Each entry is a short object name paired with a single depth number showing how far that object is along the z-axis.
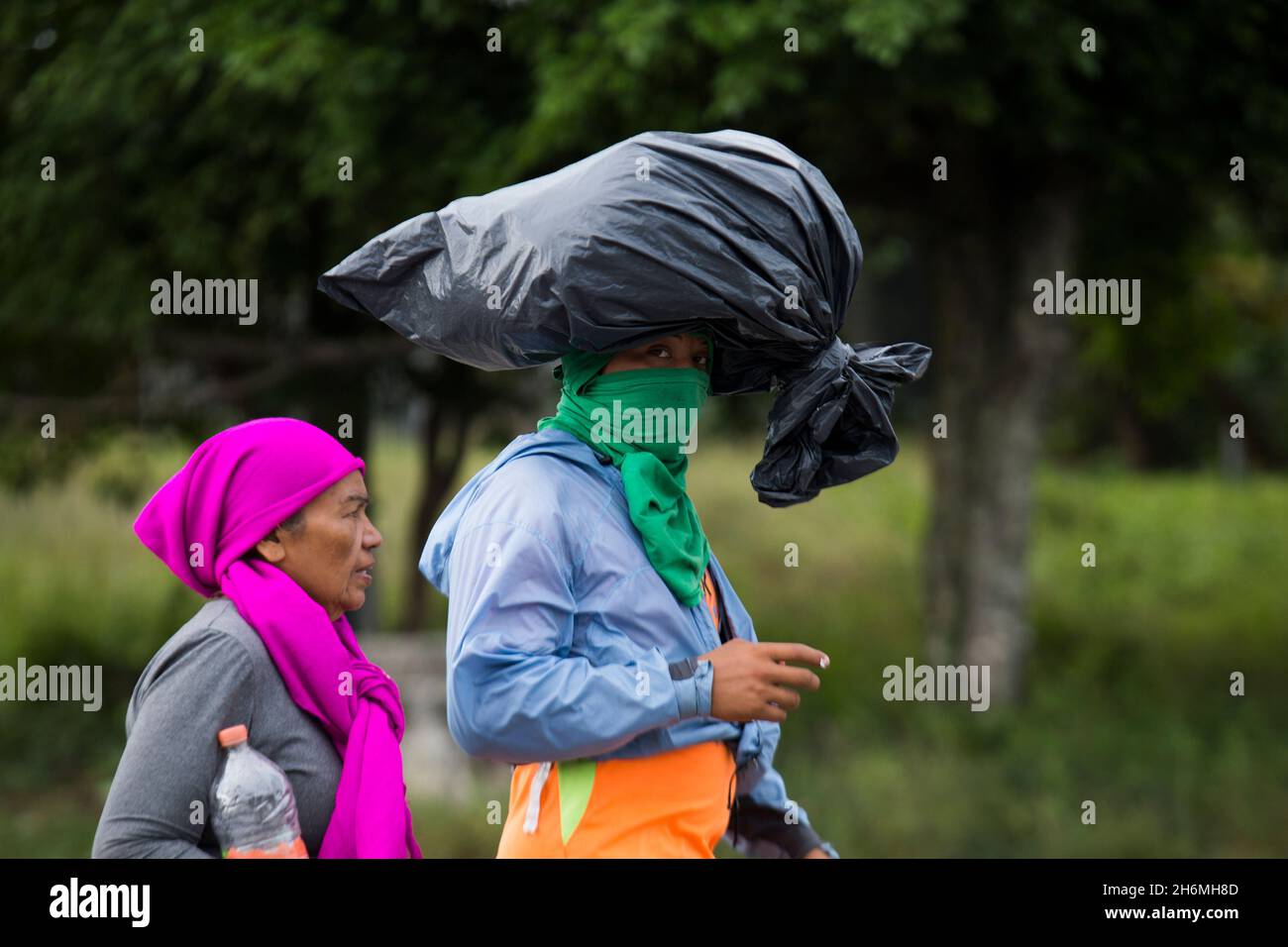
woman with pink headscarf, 2.17
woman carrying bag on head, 2.21
